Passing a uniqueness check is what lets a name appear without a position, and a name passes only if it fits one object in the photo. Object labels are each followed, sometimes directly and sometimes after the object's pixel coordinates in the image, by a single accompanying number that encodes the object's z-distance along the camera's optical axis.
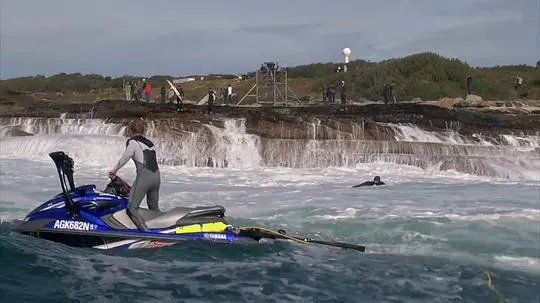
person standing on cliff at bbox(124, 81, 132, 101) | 44.28
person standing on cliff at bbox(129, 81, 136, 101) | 44.53
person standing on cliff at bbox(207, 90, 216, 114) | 31.26
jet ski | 9.05
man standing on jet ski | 9.12
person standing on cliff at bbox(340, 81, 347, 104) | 36.28
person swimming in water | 19.62
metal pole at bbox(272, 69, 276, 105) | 39.86
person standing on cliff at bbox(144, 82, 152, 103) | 40.09
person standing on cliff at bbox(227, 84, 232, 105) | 41.56
